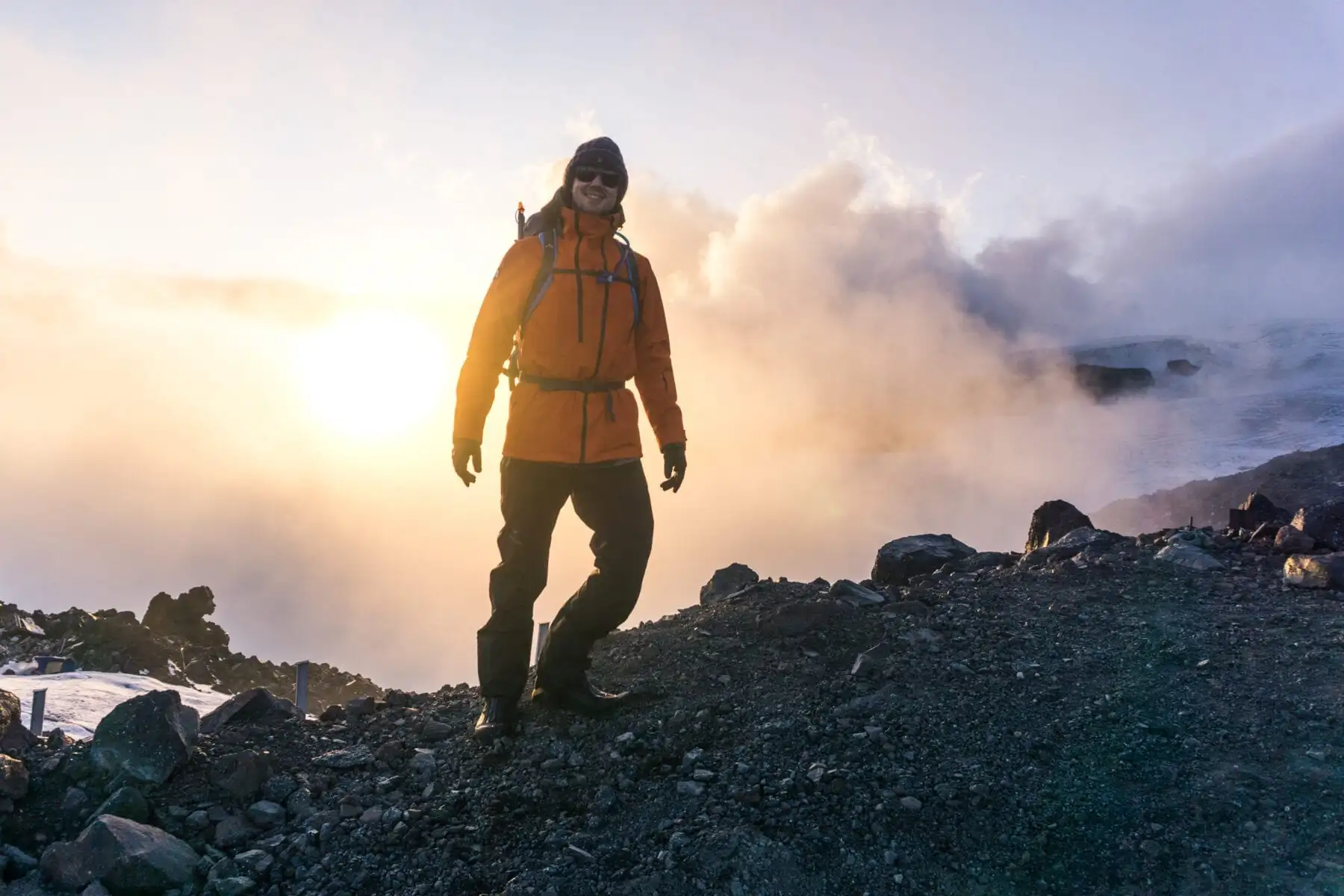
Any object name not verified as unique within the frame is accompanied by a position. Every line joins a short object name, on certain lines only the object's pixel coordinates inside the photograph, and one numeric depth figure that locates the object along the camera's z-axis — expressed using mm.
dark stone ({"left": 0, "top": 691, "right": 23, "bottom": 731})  4449
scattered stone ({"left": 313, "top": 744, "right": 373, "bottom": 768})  4199
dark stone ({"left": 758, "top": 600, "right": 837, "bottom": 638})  5293
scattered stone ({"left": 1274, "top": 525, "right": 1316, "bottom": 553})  6223
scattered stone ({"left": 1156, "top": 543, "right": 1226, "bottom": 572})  6141
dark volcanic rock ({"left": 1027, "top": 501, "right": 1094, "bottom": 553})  8234
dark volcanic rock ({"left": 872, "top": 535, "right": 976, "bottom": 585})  7379
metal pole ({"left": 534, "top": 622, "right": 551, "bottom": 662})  5430
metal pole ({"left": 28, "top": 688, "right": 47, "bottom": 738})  6965
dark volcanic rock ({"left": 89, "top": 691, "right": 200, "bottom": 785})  3949
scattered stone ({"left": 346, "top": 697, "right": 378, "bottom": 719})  5008
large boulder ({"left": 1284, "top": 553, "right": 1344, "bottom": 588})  5520
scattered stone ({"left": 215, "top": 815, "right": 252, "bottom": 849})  3605
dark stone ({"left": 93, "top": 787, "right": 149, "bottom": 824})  3670
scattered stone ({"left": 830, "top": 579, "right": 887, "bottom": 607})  5898
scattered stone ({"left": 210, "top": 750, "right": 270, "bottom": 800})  3922
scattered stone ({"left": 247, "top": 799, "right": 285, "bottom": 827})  3742
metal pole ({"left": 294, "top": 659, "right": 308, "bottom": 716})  6799
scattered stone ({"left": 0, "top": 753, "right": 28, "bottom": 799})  3758
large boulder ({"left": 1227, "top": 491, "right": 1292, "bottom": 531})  7254
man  4340
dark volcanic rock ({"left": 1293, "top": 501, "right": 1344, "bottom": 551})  6277
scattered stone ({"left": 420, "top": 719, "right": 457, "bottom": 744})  4535
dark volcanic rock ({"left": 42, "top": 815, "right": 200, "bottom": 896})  3217
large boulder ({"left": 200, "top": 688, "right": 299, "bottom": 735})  4824
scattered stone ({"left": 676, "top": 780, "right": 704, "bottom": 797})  3635
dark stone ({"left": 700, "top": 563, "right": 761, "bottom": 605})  6742
